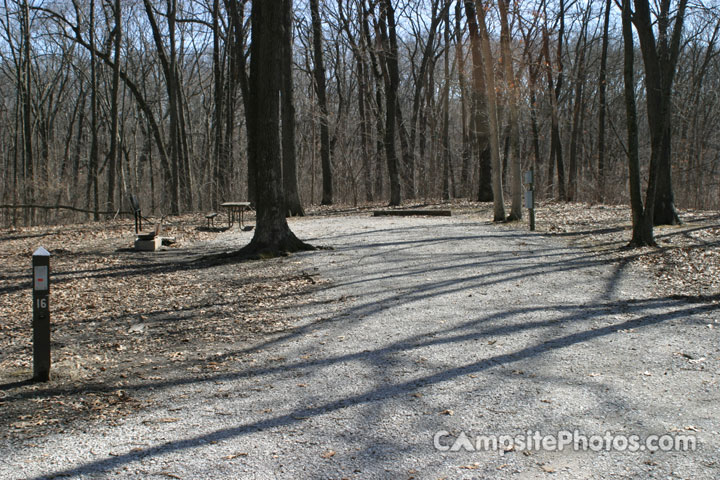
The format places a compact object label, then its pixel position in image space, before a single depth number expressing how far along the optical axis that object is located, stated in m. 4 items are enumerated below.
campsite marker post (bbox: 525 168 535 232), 12.88
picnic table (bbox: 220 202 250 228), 17.32
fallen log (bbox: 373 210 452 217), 18.38
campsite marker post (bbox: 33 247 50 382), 4.47
